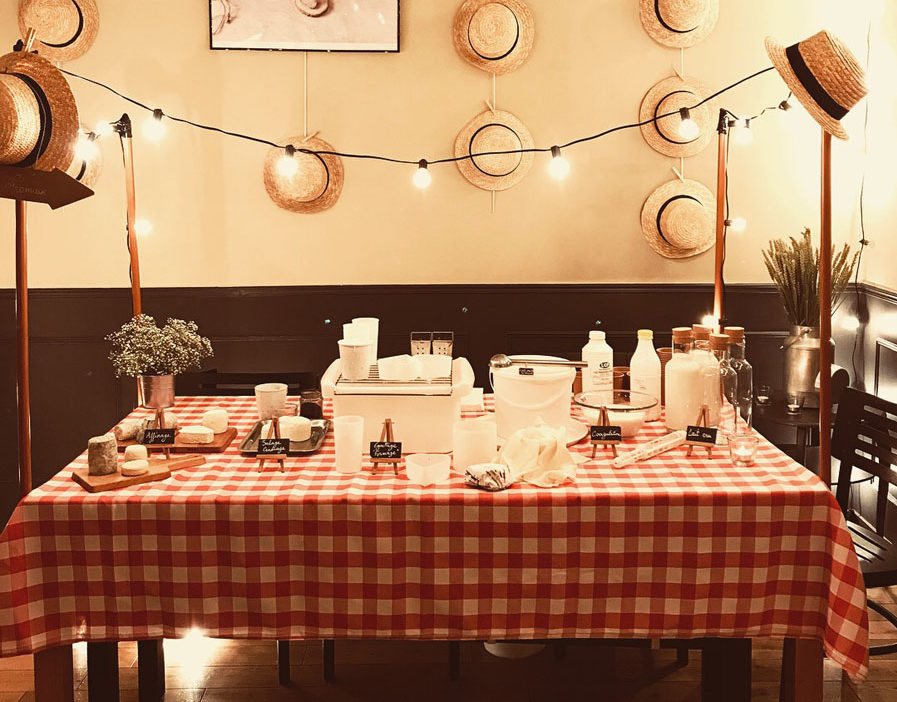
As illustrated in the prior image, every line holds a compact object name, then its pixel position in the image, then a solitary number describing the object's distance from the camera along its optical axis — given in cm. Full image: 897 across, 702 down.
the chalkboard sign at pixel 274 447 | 214
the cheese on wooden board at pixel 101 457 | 202
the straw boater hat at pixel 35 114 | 210
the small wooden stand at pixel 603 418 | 231
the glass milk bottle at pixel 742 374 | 243
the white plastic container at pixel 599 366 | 250
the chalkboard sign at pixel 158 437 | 225
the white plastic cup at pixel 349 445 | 207
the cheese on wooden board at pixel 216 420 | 238
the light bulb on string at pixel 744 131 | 326
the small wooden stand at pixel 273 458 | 212
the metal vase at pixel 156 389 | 243
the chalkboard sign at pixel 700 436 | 218
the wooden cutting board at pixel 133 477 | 196
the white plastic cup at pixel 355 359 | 222
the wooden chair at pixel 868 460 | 238
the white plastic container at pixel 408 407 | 218
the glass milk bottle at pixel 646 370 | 255
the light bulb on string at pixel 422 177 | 352
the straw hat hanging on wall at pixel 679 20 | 393
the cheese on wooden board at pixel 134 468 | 202
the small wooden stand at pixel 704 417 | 231
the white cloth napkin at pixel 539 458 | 199
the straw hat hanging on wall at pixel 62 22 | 390
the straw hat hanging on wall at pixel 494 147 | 402
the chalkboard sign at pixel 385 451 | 208
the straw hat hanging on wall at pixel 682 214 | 403
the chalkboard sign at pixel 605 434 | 222
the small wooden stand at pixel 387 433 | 218
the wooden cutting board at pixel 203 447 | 227
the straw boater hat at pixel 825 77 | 206
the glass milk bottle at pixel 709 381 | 234
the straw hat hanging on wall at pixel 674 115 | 399
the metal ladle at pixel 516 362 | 238
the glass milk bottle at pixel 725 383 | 232
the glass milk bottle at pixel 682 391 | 234
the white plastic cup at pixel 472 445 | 208
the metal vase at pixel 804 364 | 347
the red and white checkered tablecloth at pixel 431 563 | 191
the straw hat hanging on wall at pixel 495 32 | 394
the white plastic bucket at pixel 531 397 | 226
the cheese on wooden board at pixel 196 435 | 227
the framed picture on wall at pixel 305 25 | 397
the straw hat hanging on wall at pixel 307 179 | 404
